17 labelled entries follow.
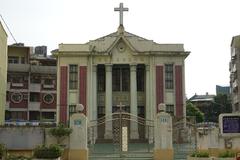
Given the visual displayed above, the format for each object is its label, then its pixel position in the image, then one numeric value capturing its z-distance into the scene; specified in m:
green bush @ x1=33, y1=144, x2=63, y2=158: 17.84
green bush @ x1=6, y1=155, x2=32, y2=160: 18.23
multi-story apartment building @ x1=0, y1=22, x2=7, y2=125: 33.12
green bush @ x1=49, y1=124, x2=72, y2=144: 19.70
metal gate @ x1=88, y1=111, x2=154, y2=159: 22.00
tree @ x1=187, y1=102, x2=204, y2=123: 61.29
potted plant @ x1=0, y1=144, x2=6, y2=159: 17.96
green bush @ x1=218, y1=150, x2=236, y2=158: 17.23
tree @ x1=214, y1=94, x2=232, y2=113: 73.31
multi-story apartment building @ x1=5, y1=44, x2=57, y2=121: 54.12
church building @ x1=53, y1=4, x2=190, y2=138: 37.72
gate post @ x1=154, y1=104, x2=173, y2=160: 20.88
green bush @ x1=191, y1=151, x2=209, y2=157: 17.94
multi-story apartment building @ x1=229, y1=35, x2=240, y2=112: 57.67
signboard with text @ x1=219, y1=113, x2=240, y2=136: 19.27
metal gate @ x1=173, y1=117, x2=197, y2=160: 23.26
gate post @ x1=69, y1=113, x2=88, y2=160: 20.31
